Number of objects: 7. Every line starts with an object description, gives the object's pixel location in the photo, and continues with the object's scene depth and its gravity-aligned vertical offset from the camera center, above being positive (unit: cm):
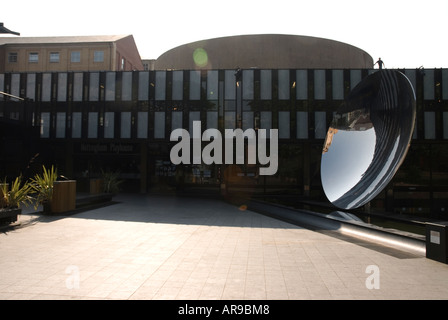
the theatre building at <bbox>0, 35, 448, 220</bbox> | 2571 +404
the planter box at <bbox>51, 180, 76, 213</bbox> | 1334 -142
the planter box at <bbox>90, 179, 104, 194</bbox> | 2219 -151
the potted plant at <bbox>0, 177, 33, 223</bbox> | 1048 -137
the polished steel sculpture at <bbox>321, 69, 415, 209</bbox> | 1031 +129
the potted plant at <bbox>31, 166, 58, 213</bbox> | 1323 -116
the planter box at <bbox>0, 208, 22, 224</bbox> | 1029 -176
